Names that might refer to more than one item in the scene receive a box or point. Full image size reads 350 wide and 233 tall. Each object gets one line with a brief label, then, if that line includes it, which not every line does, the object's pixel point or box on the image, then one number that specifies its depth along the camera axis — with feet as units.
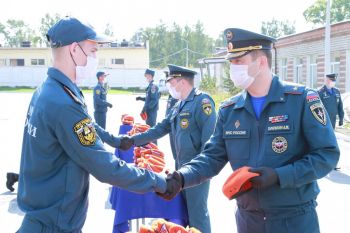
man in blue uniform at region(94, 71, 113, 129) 46.09
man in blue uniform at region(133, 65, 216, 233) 16.72
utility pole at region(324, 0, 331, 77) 69.51
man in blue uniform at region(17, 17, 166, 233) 8.98
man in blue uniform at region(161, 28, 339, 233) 9.47
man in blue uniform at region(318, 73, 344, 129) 34.37
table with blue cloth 15.55
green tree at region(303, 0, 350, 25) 229.25
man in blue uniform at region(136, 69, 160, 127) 42.11
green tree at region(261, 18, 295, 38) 356.18
